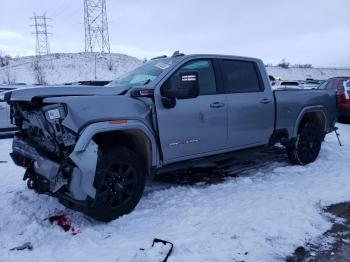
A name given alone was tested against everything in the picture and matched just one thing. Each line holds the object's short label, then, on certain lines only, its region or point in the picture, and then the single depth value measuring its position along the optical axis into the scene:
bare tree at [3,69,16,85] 42.62
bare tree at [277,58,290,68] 69.99
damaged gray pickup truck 4.16
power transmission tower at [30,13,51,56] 48.03
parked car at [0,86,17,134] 11.23
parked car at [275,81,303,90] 22.03
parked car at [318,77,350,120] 12.70
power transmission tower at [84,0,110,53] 40.75
